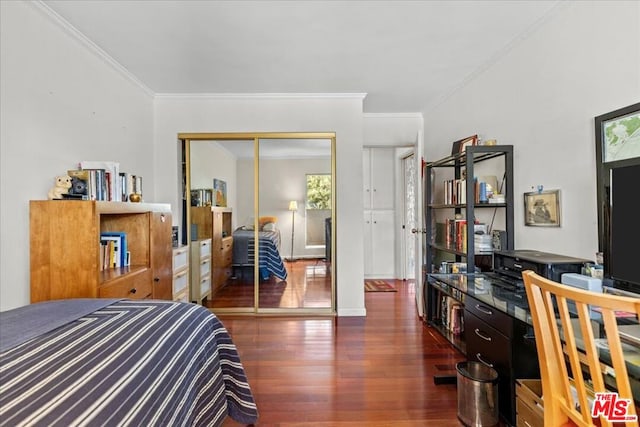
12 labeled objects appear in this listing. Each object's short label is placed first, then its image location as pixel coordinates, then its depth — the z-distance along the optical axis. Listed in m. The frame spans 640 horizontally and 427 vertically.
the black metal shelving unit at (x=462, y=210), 2.53
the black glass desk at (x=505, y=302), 1.00
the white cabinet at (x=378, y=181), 5.60
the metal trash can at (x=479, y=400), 1.77
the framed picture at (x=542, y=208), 2.12
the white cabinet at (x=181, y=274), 3.25
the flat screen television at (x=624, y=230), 1.35
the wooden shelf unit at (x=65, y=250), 1.96
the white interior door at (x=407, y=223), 5.39
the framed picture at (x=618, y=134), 1.61
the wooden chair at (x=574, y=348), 0.84
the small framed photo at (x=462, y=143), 2.94
